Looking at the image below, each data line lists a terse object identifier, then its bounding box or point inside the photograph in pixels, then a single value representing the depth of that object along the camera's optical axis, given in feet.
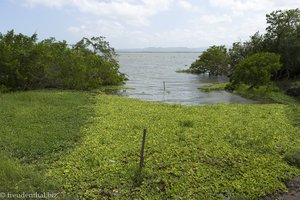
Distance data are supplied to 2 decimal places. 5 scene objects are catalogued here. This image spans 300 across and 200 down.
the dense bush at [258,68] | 58.84
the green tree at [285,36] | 68.86
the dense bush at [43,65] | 47.45
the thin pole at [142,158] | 16.56
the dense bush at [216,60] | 116.58
